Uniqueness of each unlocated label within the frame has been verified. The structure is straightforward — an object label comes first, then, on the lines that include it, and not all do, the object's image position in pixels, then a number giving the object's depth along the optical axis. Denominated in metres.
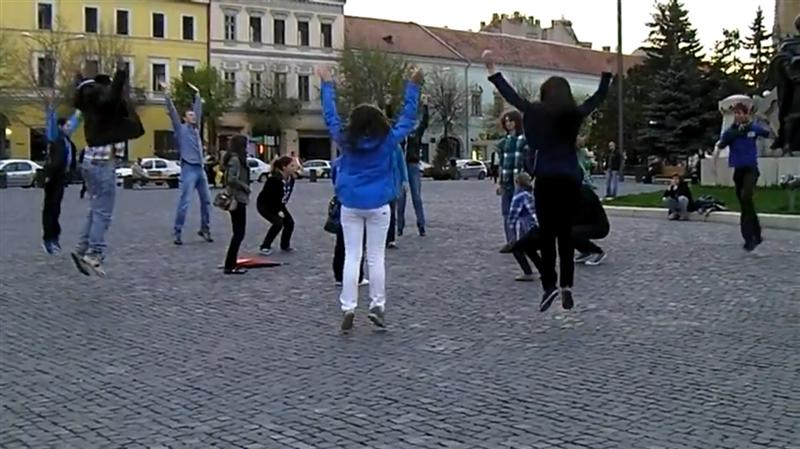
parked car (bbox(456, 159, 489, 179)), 71.50
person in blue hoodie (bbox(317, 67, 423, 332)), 8.13
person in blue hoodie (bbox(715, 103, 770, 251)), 13.87
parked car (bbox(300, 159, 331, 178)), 66.12
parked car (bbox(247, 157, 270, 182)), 60.18
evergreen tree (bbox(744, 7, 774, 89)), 65.69
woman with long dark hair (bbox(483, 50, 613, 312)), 8.63
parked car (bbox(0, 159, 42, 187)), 54.09
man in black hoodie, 11.17
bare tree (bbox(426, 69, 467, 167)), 82.56
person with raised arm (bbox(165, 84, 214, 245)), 15.95
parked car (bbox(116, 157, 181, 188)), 53.31
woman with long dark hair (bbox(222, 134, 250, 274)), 12.18
